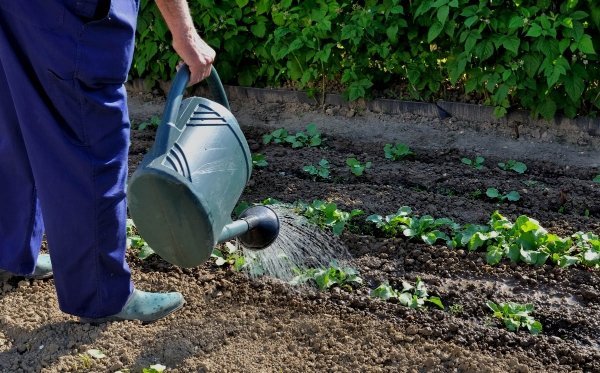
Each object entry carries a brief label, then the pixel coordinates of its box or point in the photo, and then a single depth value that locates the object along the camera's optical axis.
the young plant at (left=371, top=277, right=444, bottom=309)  3.17
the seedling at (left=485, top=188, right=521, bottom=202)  4.12
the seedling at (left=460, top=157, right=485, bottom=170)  4.63
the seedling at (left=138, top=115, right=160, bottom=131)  5.47
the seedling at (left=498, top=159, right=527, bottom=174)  4.52
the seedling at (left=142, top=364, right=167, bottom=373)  2.74
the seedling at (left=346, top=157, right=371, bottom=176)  4.48
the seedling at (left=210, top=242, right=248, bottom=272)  3.46
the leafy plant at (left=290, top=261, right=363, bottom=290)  3.31
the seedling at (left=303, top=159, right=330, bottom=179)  4.52
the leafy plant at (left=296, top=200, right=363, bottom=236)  3.75
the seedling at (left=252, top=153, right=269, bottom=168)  4.68
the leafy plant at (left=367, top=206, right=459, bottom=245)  3.67
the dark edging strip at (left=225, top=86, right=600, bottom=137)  4.89
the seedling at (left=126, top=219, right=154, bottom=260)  3.55
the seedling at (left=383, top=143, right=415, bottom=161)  4.79
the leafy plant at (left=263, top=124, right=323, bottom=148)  5.04
